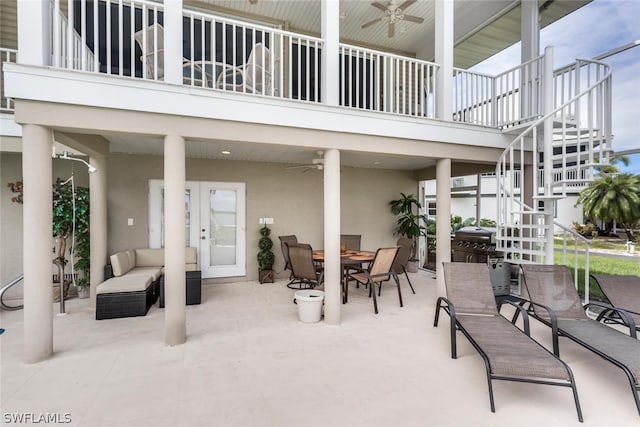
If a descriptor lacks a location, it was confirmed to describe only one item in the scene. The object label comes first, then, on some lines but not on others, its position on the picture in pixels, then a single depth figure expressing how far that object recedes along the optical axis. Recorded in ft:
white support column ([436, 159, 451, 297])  16.37
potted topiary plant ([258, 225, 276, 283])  21.70
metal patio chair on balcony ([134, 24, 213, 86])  14.21
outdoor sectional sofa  14.28
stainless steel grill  21.16
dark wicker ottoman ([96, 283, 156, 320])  14.14
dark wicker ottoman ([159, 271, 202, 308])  16.44
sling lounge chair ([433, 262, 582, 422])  7.91
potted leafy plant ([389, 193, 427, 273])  25.64
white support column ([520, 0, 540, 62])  19.01
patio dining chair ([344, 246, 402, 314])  16.03
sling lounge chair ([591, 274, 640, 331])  12.03
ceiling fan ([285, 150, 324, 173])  18.63
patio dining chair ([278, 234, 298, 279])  20.56
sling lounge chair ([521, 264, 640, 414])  8.50
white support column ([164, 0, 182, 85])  11.37
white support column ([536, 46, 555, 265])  14.88
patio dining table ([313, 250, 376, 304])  17.17
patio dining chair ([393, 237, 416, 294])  19.22
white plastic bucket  13.83
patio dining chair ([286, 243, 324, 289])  16.15
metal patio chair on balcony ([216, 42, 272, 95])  14.08
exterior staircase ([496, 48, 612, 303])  14.19
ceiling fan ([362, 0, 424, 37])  17.00
